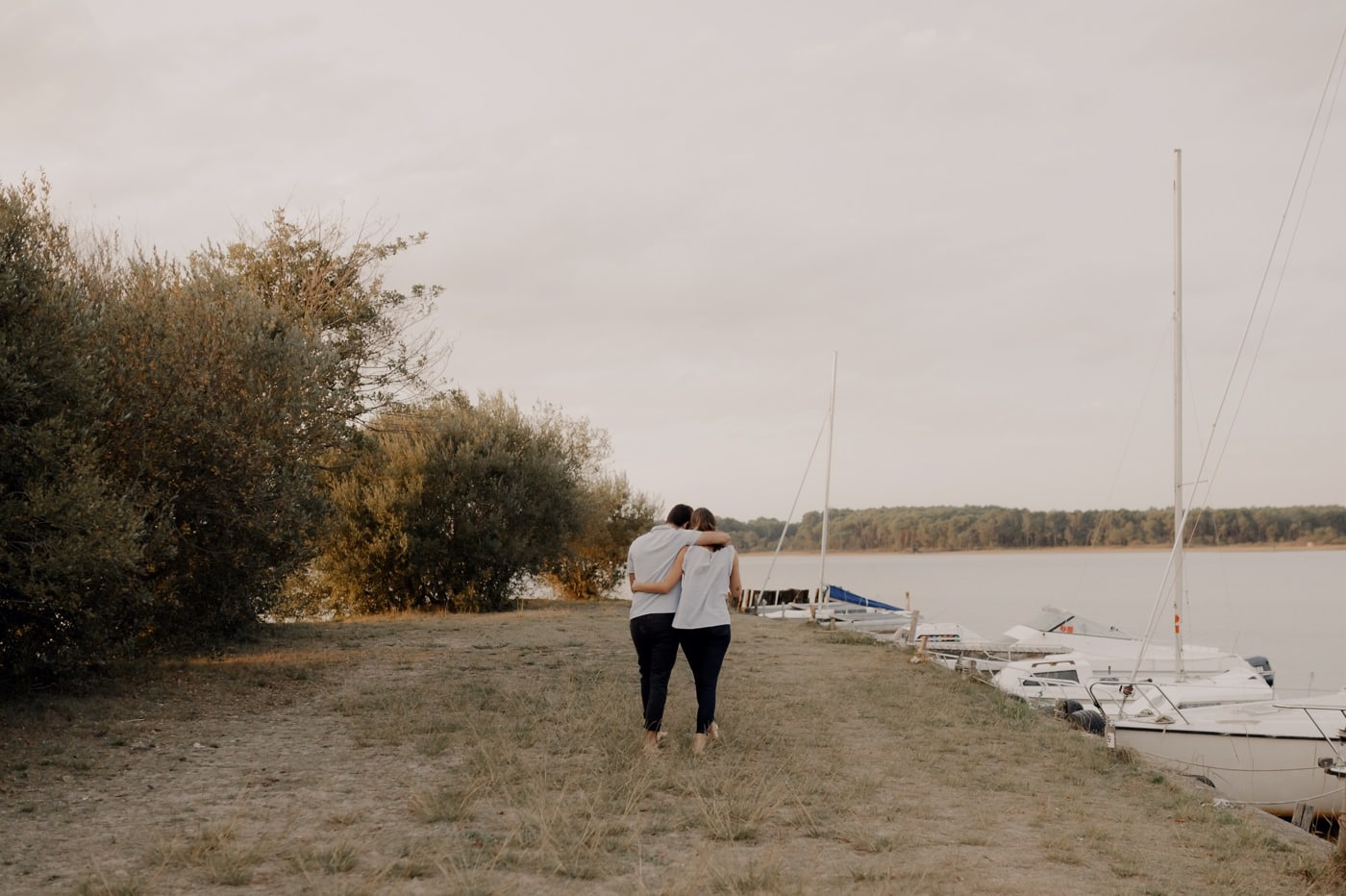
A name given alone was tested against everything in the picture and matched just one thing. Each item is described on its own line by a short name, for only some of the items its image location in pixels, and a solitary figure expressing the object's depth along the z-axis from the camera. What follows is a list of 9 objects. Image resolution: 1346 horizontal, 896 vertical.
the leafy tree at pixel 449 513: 26.53
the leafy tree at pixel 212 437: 11.37
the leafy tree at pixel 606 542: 37.12
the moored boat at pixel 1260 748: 13.23
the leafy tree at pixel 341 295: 21.20
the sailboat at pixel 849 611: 30.58
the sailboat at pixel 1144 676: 15.79
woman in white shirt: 8.64
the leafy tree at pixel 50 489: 8.90
